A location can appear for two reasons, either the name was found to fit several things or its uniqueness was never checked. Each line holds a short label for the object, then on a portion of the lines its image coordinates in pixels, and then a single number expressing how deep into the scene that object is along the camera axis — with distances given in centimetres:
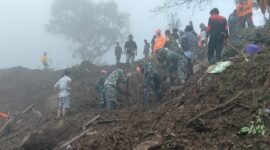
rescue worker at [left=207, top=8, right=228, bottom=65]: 1355
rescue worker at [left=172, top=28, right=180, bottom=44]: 2005
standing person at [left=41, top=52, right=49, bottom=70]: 2955
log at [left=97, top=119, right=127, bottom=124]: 1211
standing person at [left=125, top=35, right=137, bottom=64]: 2262
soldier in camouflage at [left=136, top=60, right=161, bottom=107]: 1369
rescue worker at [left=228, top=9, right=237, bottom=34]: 1983
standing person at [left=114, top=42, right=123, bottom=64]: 2539
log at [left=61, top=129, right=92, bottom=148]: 1076
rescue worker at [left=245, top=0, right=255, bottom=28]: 1855
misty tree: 4922
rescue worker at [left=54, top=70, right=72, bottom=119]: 1539
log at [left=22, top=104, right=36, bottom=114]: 1982
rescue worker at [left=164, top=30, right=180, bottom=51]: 1556
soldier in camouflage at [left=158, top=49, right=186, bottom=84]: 1402
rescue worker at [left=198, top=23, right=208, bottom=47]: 1955
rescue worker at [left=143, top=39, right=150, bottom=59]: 2443
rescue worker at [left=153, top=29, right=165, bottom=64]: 1605
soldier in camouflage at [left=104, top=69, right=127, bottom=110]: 1440
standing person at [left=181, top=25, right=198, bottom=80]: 1468
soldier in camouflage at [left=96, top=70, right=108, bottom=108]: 1533
